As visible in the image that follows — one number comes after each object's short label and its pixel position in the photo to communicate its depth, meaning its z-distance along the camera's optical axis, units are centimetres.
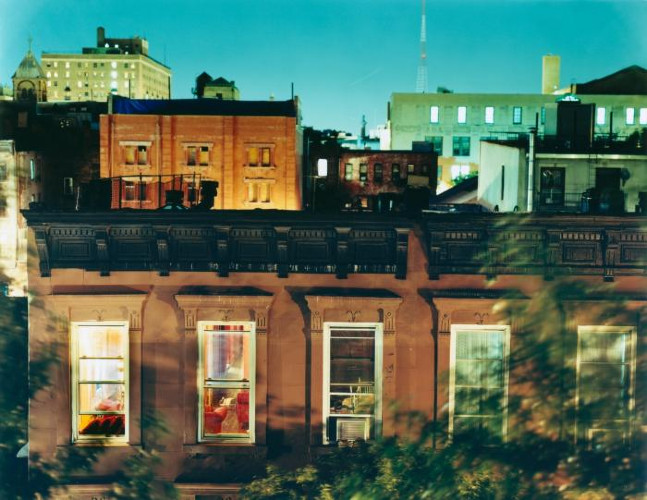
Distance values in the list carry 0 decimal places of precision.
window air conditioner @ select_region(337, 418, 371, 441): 1294
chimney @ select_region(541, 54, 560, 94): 7669
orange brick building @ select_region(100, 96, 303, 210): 6419
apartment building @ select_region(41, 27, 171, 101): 14950
